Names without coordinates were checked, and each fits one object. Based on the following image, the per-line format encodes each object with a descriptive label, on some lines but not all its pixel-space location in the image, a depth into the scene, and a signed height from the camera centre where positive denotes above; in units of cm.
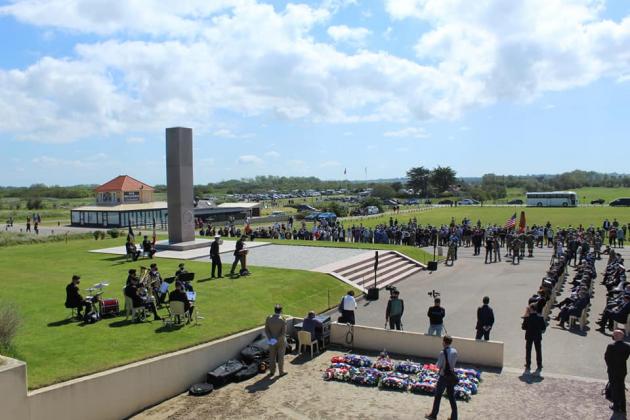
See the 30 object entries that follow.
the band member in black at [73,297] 1291 -265
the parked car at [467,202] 8290 -232
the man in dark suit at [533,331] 1049 -301
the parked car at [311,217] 5932 -314
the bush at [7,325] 968 -257
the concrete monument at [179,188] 2500 +24
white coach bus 6931 -166
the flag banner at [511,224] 2673 -192
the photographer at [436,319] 1170 -304
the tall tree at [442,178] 11162 +243
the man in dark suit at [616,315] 1293 -338
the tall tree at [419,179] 11406 +237
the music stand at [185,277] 1445 -246
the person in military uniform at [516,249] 2538 -311
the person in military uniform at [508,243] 2732 -313
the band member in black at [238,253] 1881 -229
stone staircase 2045 -355
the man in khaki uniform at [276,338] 1099 -325
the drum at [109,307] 1332 -303
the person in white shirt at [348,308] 1323 -311
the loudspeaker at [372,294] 1816 -377
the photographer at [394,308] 1271 -302
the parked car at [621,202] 6688 -218
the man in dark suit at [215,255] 1839 -231
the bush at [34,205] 8125 -163
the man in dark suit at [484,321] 1147 -305
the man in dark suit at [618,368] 862 -314
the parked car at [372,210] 6653 -268
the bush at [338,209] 6812 -267
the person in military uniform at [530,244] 2712 -306
